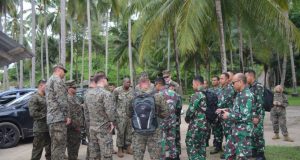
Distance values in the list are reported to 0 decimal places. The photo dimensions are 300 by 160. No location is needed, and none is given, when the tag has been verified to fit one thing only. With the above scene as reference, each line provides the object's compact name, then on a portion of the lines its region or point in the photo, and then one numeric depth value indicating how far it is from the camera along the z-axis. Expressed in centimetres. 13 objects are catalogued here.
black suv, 1056
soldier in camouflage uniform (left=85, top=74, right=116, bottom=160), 652
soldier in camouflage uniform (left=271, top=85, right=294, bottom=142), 1055
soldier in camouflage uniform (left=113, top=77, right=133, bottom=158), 902
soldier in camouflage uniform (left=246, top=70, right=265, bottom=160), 722
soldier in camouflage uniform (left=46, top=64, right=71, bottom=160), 695
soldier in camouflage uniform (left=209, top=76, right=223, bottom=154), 897
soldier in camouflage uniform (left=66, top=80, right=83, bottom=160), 785
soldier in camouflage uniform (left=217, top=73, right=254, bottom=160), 591
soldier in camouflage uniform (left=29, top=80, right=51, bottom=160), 770
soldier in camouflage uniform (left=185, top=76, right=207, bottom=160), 700
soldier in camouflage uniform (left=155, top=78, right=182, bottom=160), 731
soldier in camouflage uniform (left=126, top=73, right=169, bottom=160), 643
